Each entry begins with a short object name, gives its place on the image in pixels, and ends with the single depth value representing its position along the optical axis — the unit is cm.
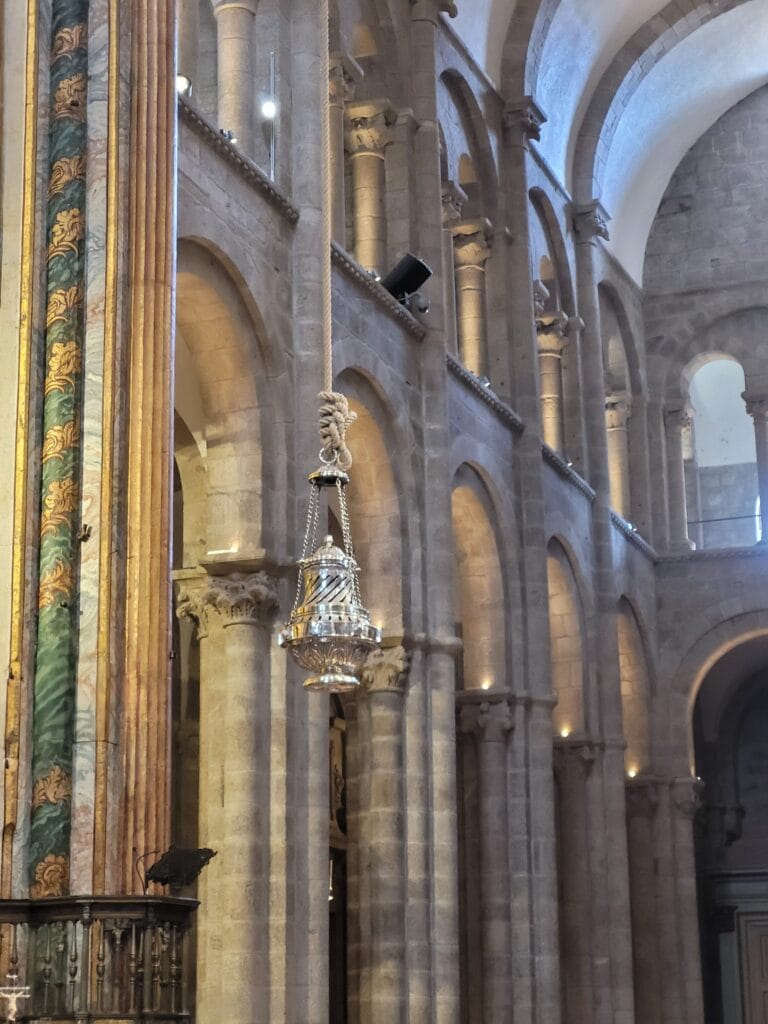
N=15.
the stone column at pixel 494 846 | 1952
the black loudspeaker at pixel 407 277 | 1816
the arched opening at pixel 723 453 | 3312
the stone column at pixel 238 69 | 1573
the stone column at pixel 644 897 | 2561
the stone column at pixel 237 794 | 1376
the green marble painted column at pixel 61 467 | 979
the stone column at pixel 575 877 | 2236
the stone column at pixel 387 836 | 1648
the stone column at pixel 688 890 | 2562
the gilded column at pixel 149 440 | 991
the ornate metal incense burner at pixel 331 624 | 991
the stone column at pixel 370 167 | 1895
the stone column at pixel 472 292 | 2194
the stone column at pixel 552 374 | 2434
